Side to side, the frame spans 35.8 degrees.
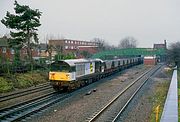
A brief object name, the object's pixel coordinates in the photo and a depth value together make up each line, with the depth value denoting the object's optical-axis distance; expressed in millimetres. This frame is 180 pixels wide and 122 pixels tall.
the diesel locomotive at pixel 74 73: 25656
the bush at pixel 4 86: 26725
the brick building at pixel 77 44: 103719
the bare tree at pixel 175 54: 60625
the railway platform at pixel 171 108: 11962
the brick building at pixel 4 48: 55750
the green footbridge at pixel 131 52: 91812
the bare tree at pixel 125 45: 196075
